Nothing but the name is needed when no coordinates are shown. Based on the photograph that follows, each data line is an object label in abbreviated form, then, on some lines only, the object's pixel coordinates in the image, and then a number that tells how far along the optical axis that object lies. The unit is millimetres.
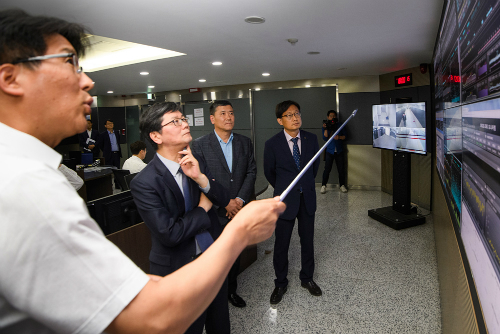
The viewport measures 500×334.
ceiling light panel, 4435
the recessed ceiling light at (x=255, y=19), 2686
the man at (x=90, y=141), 7777
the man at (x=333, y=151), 6457
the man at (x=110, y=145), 7798
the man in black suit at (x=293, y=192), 2648
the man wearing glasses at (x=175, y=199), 1509
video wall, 755
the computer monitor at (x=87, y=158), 5859
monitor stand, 4320
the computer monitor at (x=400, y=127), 3949
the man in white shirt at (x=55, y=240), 485
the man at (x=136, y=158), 4227
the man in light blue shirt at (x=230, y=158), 2660
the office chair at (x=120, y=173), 3972
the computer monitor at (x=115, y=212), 2168
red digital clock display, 5392
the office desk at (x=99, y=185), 5378
